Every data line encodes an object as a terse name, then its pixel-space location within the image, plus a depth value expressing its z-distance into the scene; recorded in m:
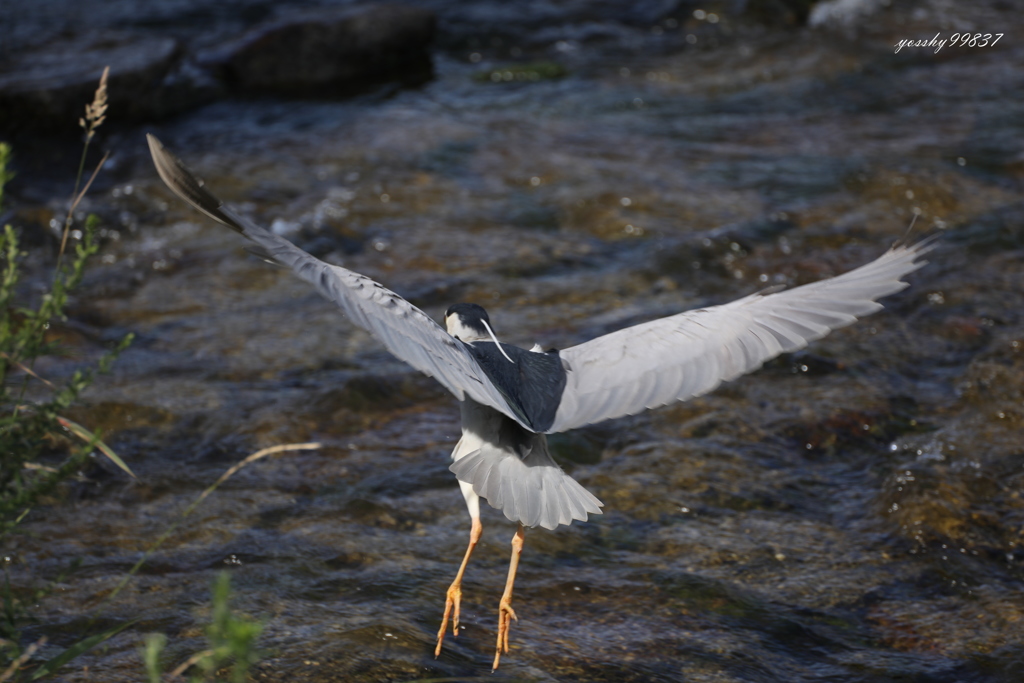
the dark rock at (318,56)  18.87
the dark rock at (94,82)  16.36
